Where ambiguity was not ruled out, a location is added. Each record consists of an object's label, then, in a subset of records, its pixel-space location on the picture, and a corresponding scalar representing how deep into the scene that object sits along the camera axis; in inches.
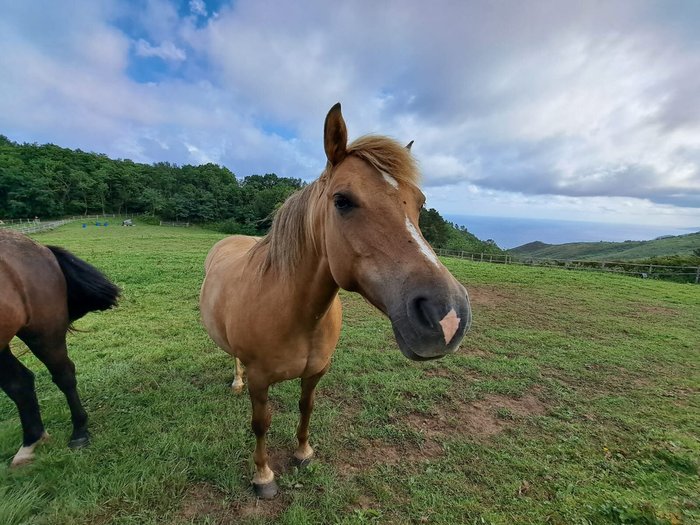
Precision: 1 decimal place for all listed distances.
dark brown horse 95.5
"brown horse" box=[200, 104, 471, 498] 50.0
